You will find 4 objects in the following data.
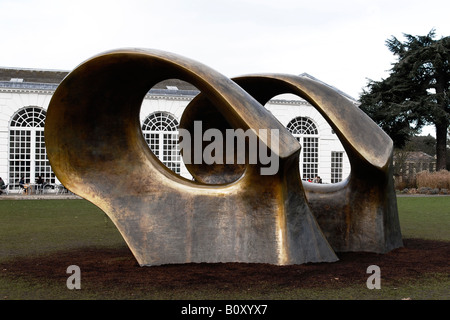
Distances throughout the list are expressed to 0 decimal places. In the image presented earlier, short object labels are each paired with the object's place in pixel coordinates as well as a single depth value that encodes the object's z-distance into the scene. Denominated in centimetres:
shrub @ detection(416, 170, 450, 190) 3291
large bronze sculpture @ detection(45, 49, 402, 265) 727
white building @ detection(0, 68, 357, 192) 3102
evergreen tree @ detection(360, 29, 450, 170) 3991
